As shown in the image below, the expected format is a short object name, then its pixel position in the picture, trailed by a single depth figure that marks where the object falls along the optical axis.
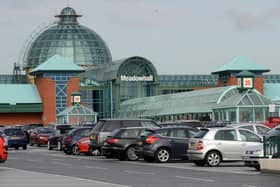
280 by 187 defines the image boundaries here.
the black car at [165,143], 36.09
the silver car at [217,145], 32.62
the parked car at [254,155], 29.30
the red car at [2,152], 31.38
